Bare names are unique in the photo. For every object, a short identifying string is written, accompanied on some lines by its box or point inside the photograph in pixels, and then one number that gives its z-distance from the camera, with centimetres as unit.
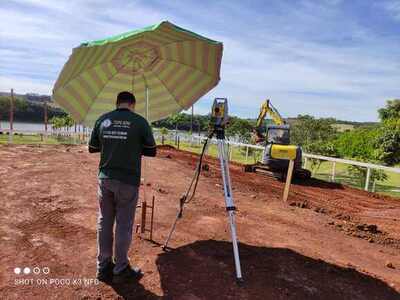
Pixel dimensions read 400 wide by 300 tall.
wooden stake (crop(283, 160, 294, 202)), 1095
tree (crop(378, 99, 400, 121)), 4100
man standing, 483
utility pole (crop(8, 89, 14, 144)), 3209
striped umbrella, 571
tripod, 485
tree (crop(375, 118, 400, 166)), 2462
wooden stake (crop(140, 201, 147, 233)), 633
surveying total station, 511
